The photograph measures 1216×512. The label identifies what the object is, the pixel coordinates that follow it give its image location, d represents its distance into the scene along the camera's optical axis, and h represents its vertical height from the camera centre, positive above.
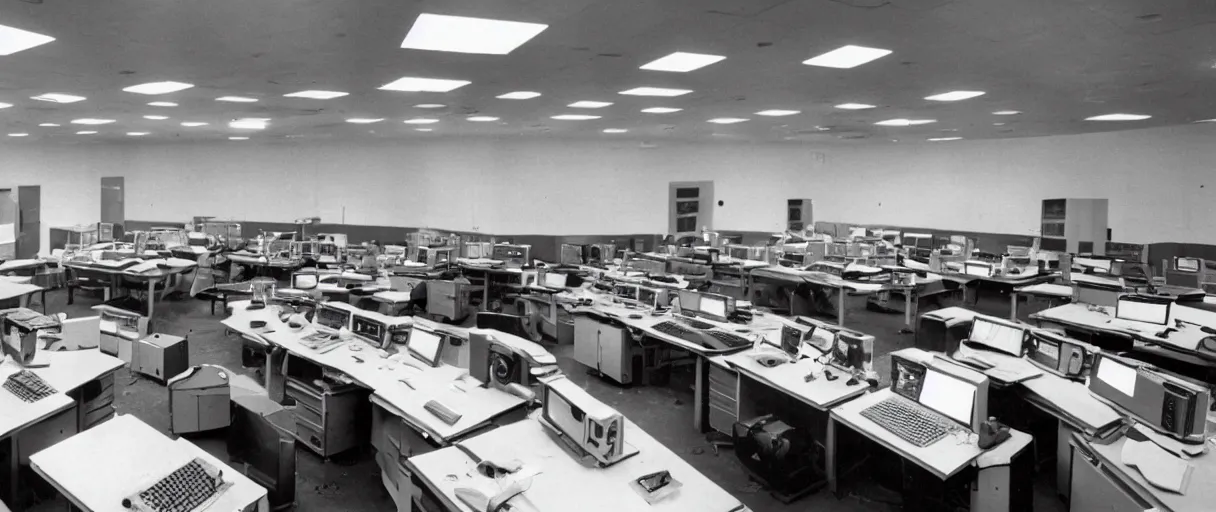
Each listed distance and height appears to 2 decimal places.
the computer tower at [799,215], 17.92 +0.36
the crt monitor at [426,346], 4.79 -0.93
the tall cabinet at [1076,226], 14.23 +0.19
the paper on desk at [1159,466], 3.06 -1.11
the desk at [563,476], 2.81 -1.16
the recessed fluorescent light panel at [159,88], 7.19 +1.42
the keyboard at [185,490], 2.77 -1.18
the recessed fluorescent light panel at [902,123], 11.30 +1.87
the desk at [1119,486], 2.99 -1.20
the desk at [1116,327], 5.99 -0.93
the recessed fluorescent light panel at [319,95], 7.89 +1.49
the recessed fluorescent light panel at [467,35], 4.45 +1.35
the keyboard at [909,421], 3.74 -1.13
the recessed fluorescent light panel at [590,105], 8.88 +1.63
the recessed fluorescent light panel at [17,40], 4.63 +1.26
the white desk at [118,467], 2.80 -1.15
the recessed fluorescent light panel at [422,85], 7.01 +1.49
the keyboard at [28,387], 4.02 -1.09
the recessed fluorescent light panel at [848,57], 5.32 +1.46
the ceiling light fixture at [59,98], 8.14 +1.44
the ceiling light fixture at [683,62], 5.60 +1.45
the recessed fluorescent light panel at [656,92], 7.62 +1.56
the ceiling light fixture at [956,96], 7.86 +1.65
